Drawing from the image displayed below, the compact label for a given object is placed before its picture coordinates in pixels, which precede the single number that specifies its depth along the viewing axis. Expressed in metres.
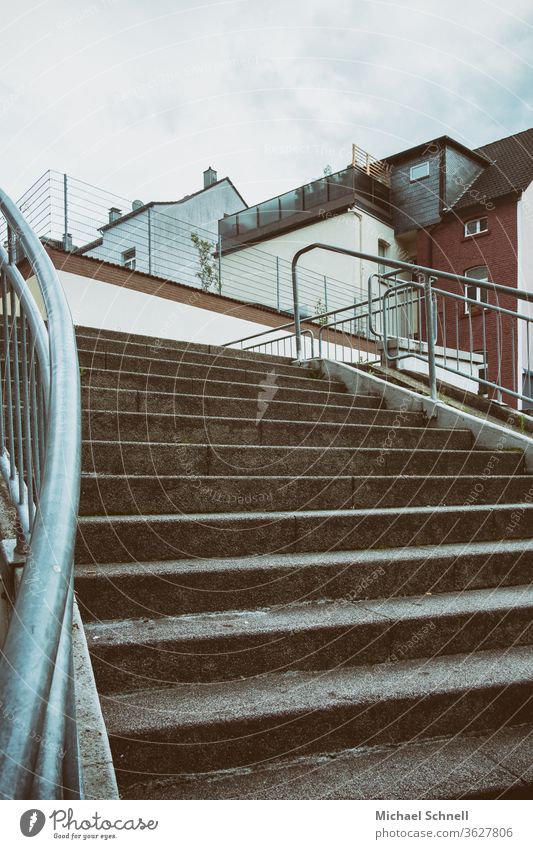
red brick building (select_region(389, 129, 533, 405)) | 19.22
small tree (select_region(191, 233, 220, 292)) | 14.89
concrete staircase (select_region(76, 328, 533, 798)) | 1.85
